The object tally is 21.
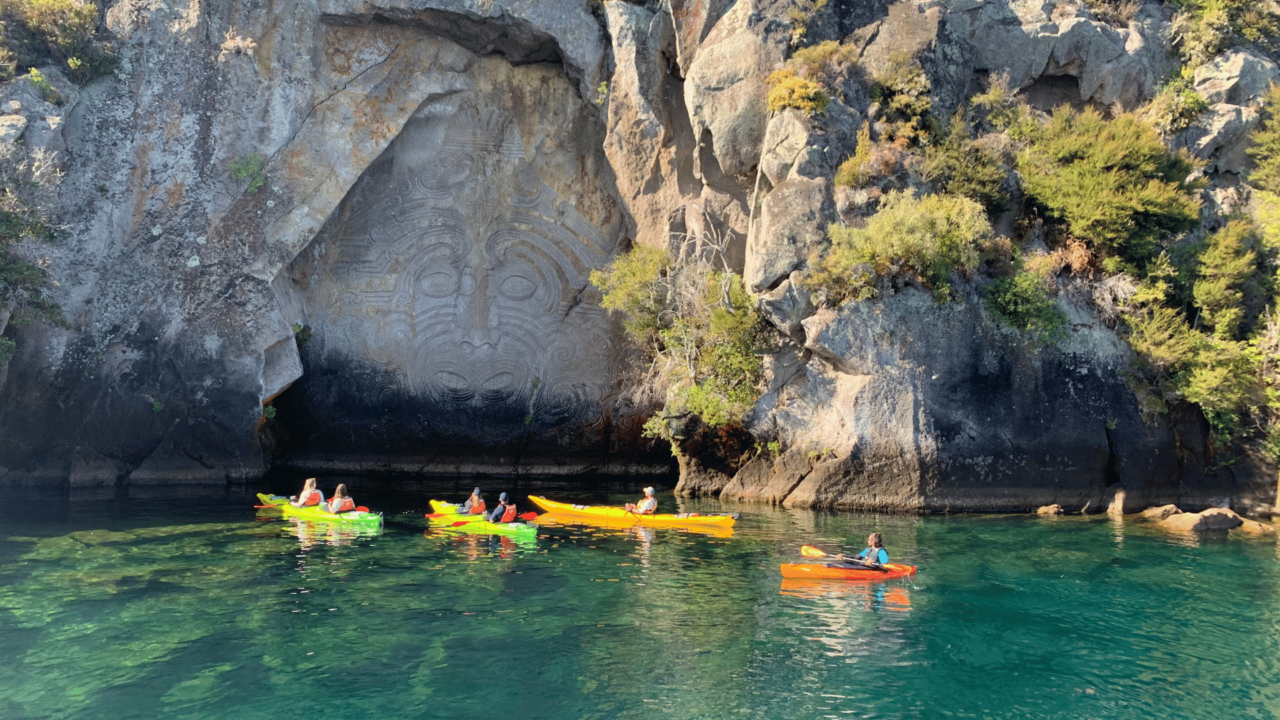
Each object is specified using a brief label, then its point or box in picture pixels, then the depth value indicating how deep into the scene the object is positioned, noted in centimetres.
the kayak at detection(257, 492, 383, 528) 1767
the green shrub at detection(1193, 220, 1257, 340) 2045
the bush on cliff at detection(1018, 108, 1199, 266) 2116
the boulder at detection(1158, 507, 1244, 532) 1816
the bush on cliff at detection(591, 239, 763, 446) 2155
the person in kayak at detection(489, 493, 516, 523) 1775
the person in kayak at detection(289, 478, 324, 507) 1916
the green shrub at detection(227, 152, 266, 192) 2347
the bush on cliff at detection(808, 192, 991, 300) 1994
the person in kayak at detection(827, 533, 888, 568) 1377
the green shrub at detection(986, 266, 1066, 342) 2033
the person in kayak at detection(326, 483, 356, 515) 1828
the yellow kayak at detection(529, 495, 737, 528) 1786
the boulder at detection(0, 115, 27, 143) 2033
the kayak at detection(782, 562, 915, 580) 1368
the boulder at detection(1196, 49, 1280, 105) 2439
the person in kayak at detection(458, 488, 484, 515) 1839
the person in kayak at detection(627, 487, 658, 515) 1902
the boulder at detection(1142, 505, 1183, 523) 1923
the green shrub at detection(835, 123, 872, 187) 2119
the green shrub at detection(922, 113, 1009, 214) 2158
